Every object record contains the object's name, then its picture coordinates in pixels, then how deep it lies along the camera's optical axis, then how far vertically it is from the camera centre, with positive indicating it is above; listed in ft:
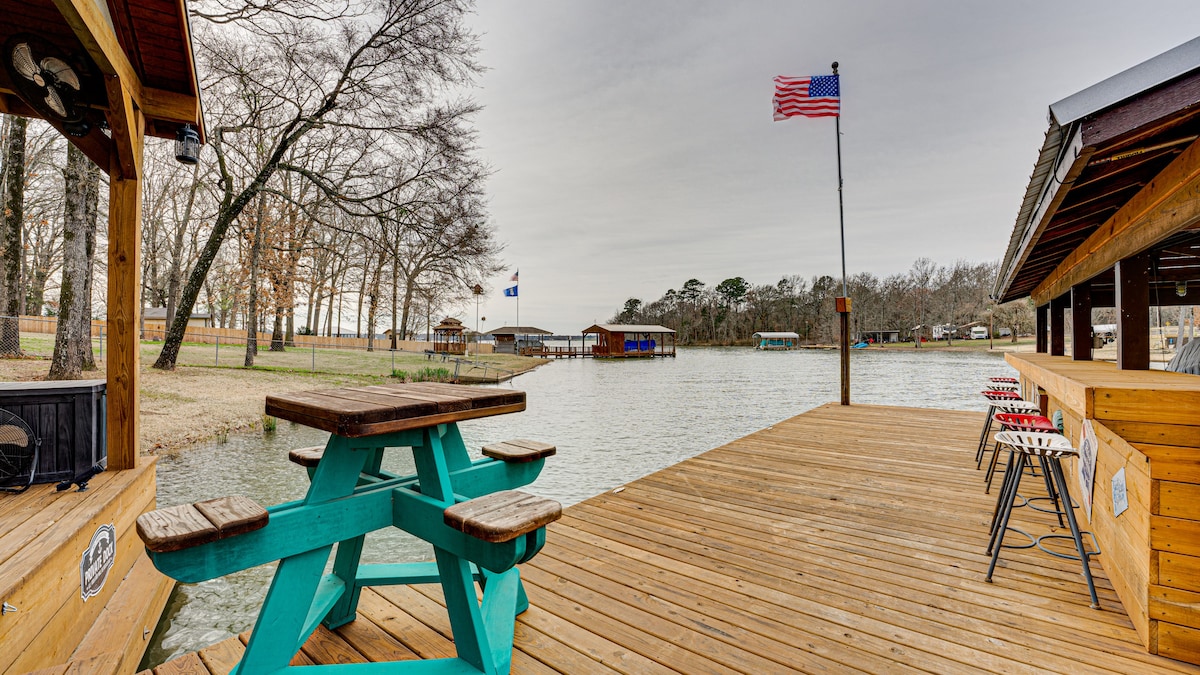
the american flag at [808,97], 25.93 +13.29
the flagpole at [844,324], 25.85 +1.05
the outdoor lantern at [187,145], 10.40 +4.20
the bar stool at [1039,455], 6.90 -1.75
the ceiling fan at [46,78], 7.74 +4.32
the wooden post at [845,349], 25.73 -0.35
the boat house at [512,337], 126.31 +1.24
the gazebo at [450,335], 96.17 +1.32
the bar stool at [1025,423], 7.82 -1.32
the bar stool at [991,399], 12.64 -1.47
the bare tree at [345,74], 30.30 +17.46
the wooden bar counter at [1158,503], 5.56 -1.90
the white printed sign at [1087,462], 8.16 -2.07
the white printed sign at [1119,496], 6.61 -2.11
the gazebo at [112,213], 5.67 +2.39
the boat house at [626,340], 123.34 +0.49
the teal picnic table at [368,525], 3.97 -1.65
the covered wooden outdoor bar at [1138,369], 5.65 -0.53
